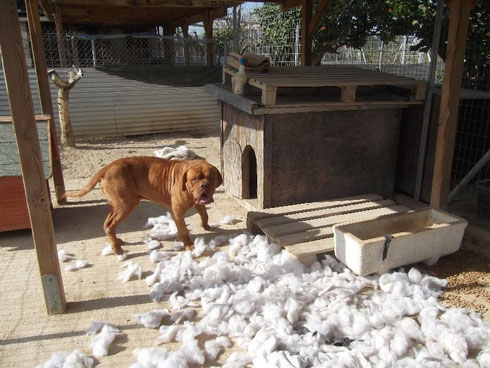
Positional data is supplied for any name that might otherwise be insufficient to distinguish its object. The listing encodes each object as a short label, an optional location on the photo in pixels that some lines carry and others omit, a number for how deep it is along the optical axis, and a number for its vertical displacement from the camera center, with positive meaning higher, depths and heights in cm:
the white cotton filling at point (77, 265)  424 -206
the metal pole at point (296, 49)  983 +13
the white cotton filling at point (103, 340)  299 -203
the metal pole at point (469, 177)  491 -148
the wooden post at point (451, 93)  416 -40
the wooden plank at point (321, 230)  430 -184
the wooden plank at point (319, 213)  475 -182
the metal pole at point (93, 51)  1074 +14
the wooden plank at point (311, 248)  404 -185
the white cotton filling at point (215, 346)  297 -204
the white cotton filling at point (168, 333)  312 -203
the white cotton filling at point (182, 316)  336 -203
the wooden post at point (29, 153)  287 -68
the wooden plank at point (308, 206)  491 -181
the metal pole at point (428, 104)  497 -62
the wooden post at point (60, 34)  1081 +59
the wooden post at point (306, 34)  734 +35
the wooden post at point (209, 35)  1238 +59
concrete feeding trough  372 -171
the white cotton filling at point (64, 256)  443 -206
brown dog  441 -136
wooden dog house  499 -97
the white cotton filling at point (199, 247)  446 -202
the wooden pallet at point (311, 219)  419 -183
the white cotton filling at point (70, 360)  282 -201
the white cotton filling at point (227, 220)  530 -203
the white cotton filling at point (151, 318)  328 -201
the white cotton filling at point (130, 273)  399 -202
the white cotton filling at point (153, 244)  466 -205
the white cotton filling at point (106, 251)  454 -205
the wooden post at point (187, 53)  1340 +9
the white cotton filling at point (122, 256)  440 -206
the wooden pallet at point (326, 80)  476 -30
